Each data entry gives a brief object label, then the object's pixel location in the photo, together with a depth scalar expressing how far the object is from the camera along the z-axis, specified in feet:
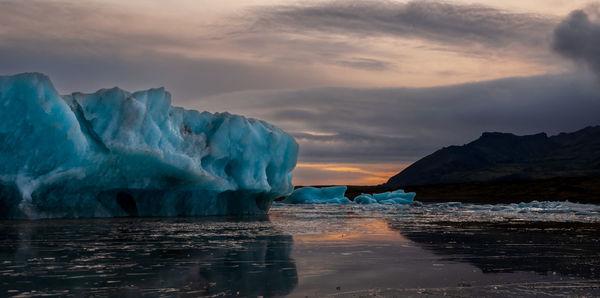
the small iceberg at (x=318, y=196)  143.64
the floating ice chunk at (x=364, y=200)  135.64
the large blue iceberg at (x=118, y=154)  58.39
